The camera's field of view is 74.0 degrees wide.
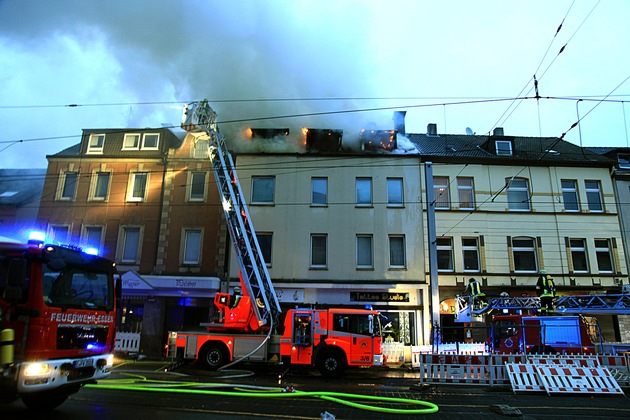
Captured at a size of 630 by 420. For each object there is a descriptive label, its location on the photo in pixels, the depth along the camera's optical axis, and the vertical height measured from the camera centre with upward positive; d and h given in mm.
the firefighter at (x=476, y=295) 15594 +1211
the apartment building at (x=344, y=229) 19688 +4594
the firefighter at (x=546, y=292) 13789 +1233
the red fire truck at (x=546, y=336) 13867 -184
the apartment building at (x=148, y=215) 19984 +5236
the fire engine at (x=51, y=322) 6047 -22
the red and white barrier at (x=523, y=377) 10696 -1203
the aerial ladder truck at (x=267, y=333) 13836 -264
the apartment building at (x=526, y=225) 19828 +4981
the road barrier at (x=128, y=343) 19000 -908
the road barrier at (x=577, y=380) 10438 -1210
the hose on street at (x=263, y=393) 8070 -1462
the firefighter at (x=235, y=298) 14453 +883
